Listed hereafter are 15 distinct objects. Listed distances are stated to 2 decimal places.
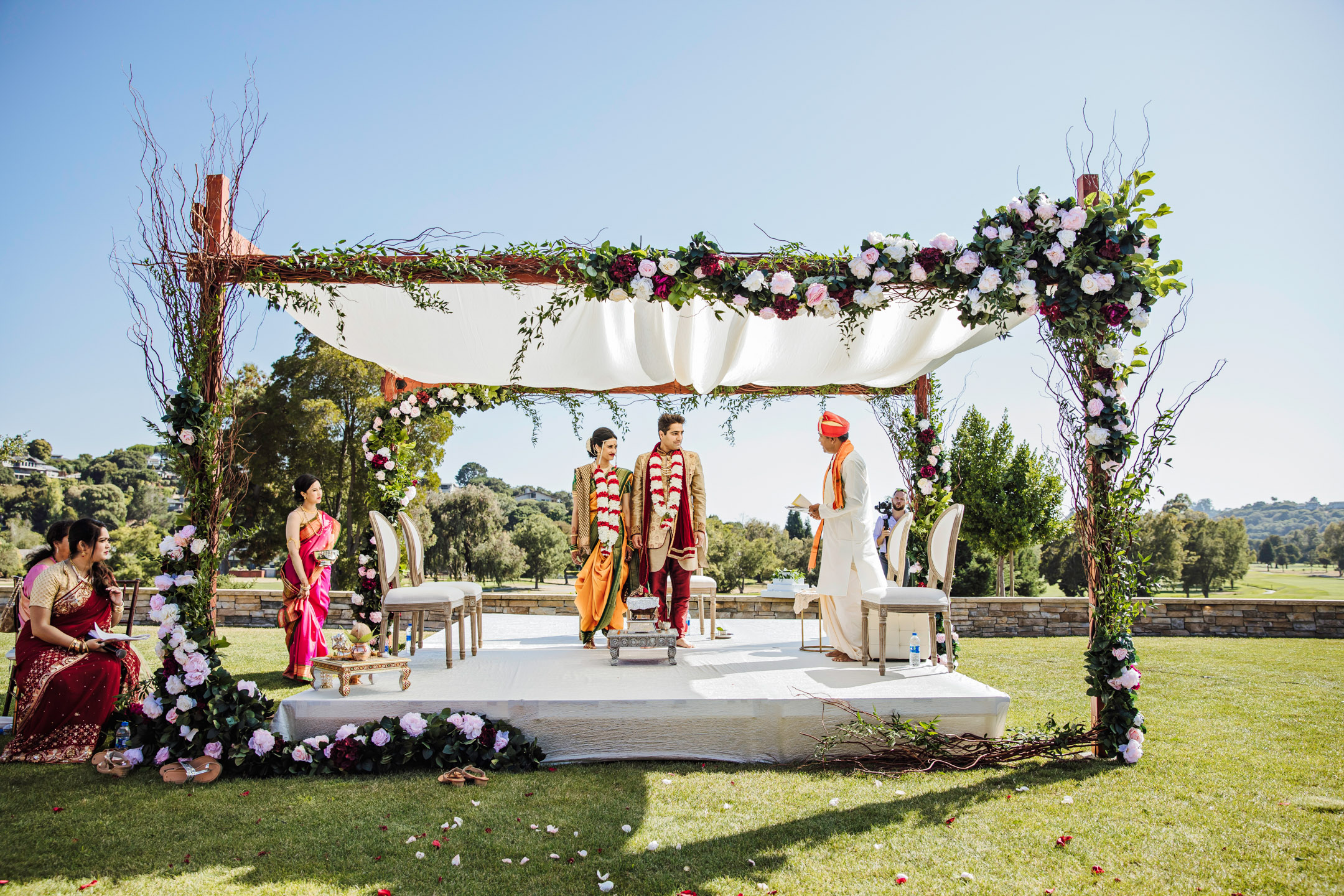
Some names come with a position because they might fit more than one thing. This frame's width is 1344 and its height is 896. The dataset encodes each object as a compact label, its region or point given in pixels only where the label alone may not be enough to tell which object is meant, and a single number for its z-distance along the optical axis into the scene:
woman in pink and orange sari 6.01
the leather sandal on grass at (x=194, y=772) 3.88
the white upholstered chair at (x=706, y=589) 7.38
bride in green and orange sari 7.12
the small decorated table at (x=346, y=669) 4.52
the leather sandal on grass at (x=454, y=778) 3.89
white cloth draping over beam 5.41
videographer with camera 7.90
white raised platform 4.40
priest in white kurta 5.86
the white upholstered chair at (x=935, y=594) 5.42
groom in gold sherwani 6.70
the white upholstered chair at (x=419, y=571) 6.53
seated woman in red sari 4.27
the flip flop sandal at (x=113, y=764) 3.97
